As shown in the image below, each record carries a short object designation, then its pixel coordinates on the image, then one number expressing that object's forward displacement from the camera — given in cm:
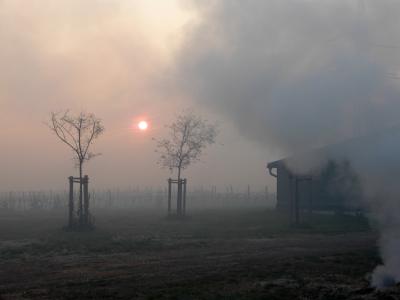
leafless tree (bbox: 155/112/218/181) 3831
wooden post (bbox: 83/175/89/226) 2716
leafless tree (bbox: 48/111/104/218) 2971
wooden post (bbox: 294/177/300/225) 2707
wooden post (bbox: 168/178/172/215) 3516
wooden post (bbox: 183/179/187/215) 3441
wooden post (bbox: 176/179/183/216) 3306
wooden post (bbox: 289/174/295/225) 2811
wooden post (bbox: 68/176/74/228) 2678
